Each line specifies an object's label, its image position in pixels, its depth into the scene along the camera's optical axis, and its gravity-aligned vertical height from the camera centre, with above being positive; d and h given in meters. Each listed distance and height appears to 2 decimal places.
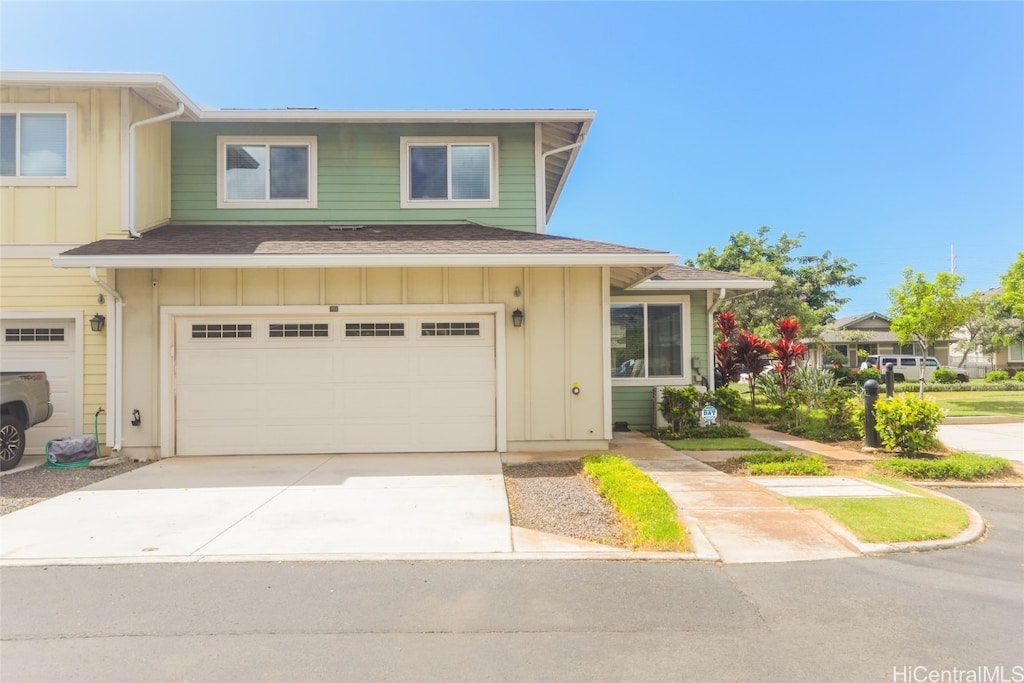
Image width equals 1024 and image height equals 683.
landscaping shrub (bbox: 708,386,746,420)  11.30 -1.10
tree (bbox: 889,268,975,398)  15.02 +1.15
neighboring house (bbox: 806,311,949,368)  30.17 +0.54
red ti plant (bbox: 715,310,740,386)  12.79 -0.18
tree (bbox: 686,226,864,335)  23.31 +3.75
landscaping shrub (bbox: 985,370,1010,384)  26.31 -1.42
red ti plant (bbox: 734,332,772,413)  12.47 -0.06
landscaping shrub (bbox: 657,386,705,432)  10.27 -1.11
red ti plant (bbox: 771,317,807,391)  11.79 -0.13
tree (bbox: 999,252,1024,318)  15.77 +1.77
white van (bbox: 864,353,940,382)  27.61 -0.89
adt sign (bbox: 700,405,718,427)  10.17 -1.23
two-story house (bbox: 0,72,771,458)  8.31 +0.43
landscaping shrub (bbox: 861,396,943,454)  7.98 -1.11
